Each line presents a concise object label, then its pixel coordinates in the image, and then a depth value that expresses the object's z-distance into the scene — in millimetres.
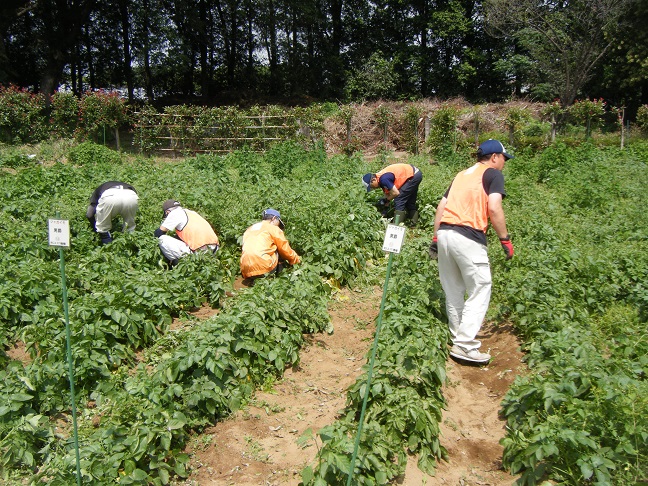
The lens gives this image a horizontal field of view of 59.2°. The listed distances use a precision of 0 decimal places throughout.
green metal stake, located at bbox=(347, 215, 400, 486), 3150
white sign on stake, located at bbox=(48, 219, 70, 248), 3963
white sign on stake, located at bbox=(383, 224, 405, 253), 3654
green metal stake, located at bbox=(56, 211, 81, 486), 3416
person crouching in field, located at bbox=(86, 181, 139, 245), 7152
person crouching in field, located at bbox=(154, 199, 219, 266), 6852
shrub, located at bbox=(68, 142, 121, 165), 13313
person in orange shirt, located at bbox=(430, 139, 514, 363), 4789
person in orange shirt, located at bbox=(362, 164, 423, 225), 8469
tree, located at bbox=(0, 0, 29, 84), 22641
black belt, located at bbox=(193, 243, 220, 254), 6727
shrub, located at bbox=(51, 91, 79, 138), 16547
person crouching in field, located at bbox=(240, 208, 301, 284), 6555
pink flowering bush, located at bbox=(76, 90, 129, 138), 16688
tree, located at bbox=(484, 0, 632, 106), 22122
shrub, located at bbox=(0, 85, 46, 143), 16359
